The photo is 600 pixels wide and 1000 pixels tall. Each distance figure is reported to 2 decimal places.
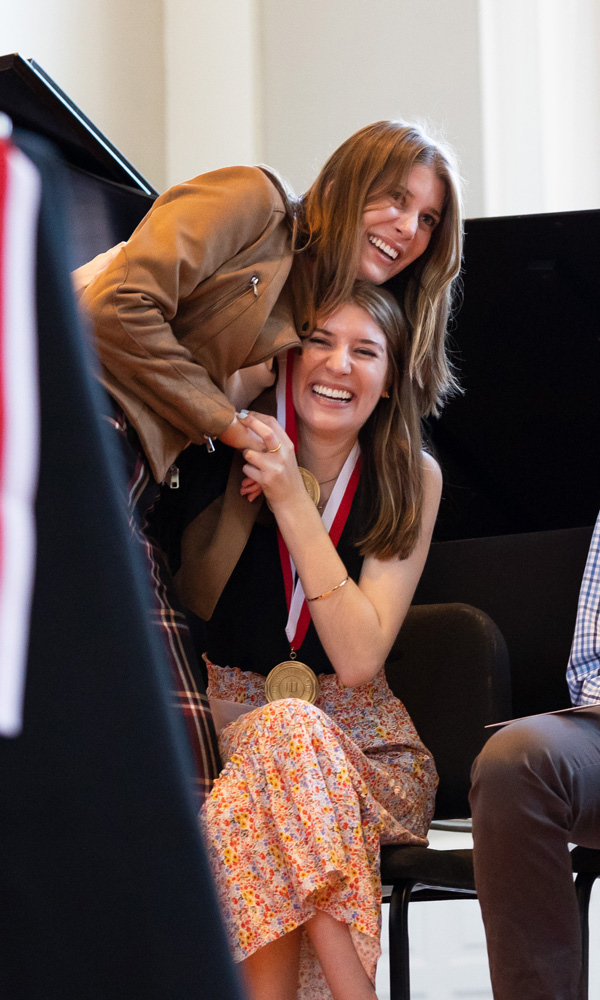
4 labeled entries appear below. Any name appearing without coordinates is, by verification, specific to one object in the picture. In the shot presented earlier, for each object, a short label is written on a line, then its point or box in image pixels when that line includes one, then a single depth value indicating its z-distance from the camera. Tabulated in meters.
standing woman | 4.31
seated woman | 4.26
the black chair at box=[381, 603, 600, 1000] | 4.65
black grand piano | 4.91
